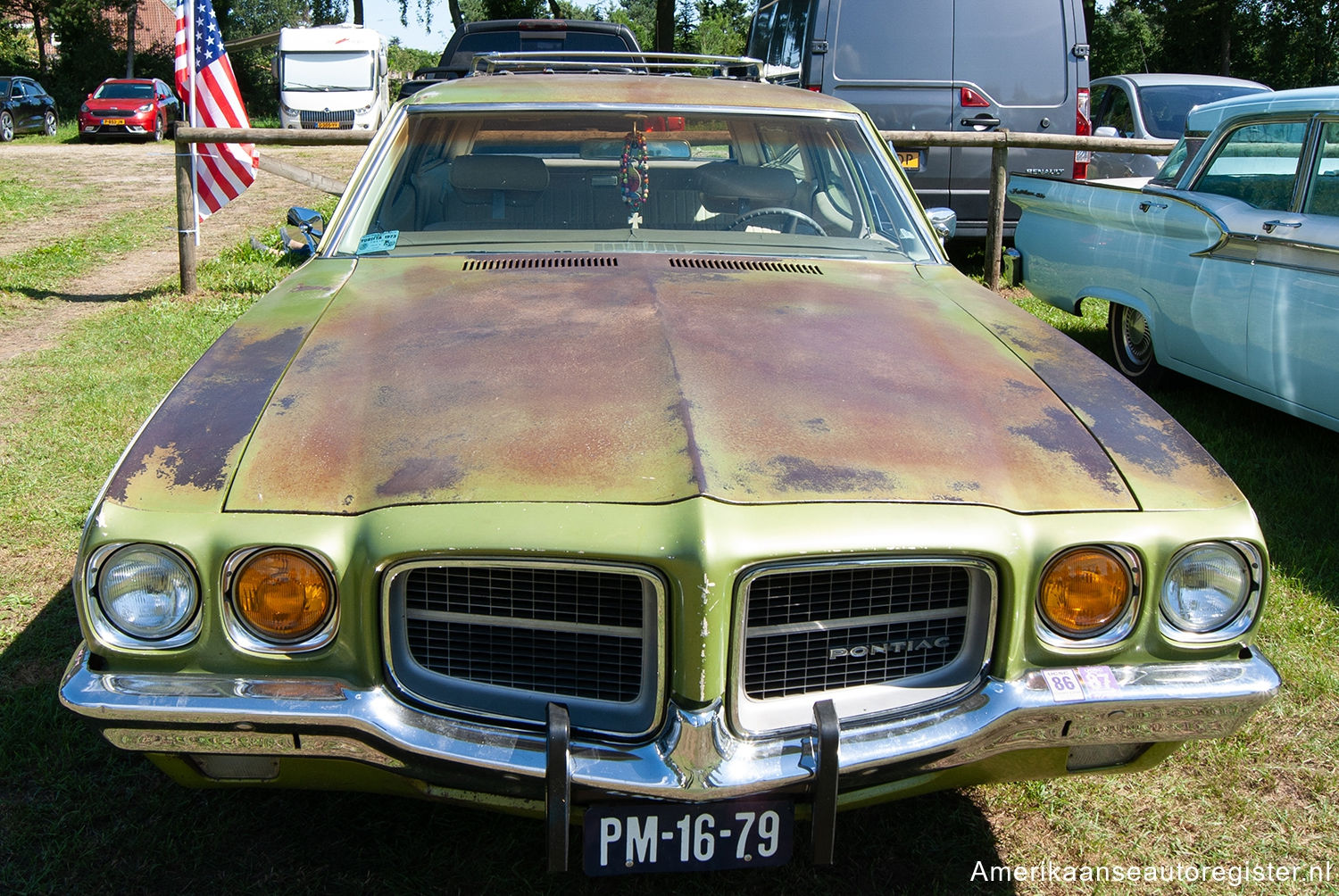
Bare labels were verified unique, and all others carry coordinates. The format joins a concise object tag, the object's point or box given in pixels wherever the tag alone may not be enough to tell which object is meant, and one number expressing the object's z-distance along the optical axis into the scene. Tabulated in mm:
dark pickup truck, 11938
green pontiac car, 1903
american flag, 7871
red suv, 24125
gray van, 7996
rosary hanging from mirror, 3502
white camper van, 23938
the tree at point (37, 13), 36719
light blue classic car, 4449
